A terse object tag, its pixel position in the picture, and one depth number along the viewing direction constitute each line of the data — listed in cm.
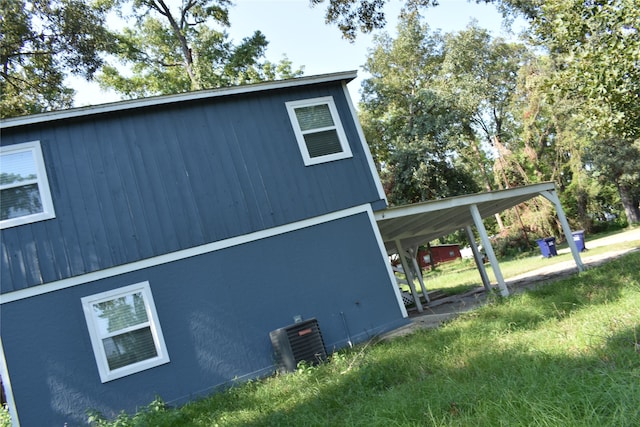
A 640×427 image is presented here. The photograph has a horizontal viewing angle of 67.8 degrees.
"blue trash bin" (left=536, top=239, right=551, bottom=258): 2105
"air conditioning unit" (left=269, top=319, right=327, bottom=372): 755
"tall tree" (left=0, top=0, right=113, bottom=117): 1526
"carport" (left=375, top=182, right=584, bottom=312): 952
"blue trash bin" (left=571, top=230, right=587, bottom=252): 1911
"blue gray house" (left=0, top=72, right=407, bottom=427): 722
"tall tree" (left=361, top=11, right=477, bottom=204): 2544
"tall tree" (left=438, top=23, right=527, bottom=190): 2666
